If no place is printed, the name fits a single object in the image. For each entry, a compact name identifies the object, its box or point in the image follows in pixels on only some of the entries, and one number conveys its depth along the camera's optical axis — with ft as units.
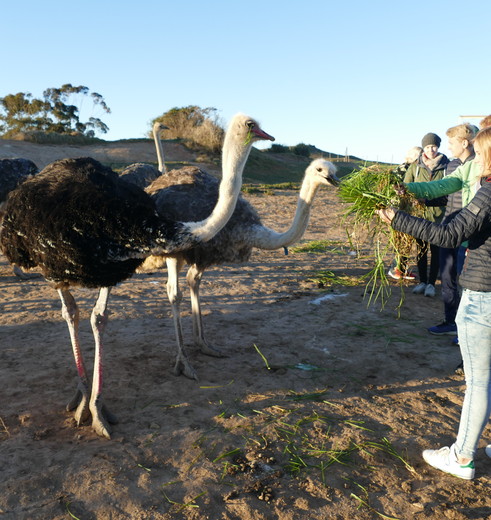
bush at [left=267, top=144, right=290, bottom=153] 106.93
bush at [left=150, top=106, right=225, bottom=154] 80.23
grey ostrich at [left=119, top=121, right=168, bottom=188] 22.33
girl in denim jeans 7.73
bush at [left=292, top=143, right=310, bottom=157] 110.52
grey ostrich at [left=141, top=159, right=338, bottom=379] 13.05
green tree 116.16
